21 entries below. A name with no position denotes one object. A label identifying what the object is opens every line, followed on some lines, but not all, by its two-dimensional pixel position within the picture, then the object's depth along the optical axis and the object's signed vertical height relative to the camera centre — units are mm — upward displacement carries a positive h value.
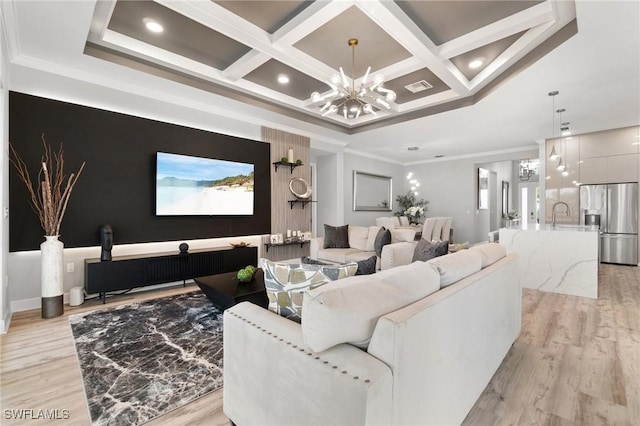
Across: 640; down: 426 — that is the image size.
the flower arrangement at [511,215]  10172 -54
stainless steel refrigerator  5738 -68
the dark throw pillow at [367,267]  1683 -310
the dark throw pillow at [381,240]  4465 -405
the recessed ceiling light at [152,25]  2889 +1883
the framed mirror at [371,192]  7778 +597
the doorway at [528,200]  11117 +513
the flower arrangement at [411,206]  8664 +223
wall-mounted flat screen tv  4180 +417
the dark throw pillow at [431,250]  2663 -340
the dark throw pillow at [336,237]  5086 -413
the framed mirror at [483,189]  8555 +742
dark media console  3480 -731
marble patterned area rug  1756 -1111
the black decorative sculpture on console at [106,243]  3520 -359
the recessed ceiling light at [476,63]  3637 +1886
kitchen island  3799 -579
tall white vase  3074 -661
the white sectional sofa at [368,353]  996 -546
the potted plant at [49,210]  3078 +24
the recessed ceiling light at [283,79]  4035 +1870
